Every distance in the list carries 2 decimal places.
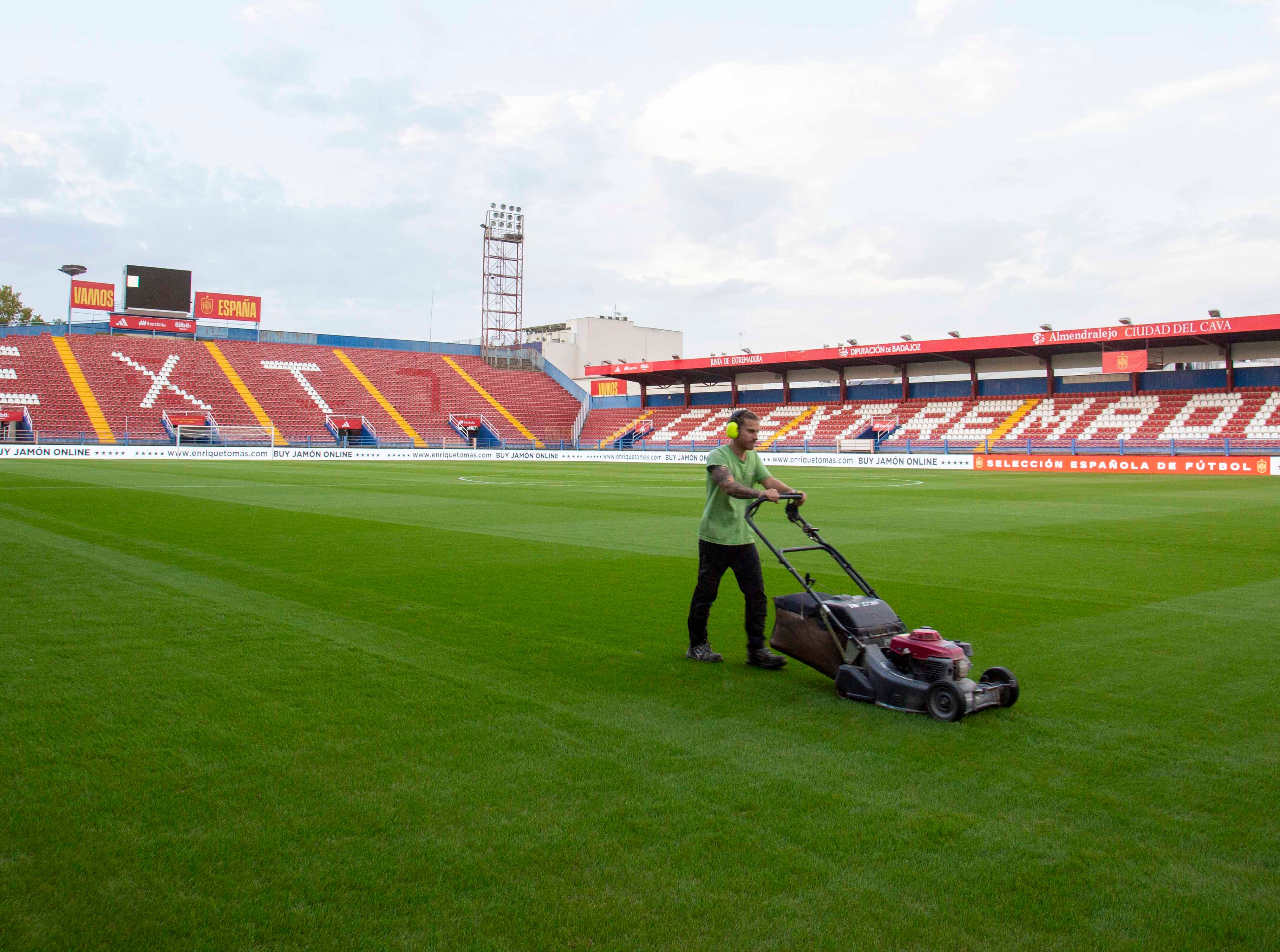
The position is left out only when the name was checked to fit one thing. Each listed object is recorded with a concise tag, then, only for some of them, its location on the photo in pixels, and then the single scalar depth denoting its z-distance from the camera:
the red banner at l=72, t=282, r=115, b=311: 59.59
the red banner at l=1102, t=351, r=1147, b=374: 42.50
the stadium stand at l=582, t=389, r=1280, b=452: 40.94
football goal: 49.12
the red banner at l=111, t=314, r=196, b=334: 58.50
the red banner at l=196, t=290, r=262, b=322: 63.66
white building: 76.81
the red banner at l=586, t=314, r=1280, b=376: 39.25
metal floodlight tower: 69.62
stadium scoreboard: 59.12
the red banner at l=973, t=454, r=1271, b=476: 34.06
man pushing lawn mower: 6.08
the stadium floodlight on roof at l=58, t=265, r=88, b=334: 59.03
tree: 77.56
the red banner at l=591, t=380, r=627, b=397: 67.56
